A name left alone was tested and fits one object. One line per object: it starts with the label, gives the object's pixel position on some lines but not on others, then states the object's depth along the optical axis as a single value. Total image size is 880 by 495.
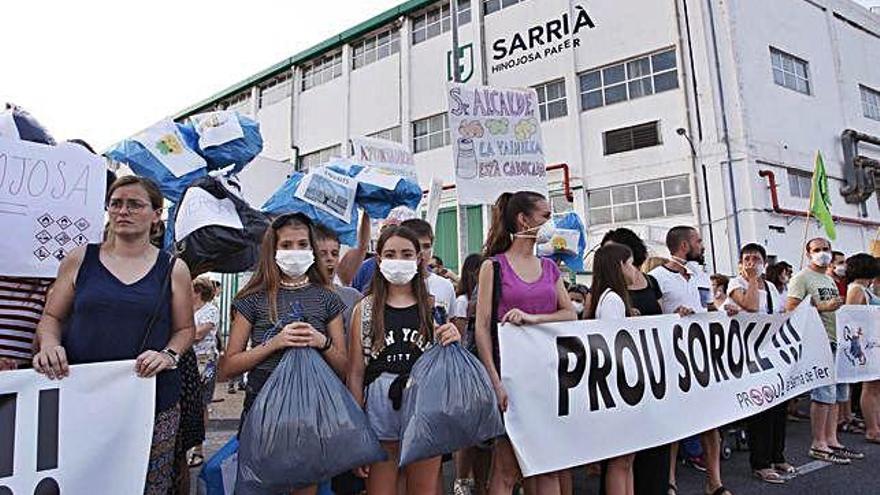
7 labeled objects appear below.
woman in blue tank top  2.14
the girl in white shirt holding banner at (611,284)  3.38
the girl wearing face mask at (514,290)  2.93
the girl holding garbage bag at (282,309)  2.37
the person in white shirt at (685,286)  3.82
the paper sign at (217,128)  3.32
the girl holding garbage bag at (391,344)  2.50
